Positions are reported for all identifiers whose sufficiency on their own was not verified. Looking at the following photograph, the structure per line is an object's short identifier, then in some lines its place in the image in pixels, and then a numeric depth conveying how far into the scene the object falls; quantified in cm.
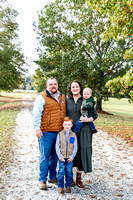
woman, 394
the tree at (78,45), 1945
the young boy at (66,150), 378
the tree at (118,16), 773
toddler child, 382
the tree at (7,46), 1891
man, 384
